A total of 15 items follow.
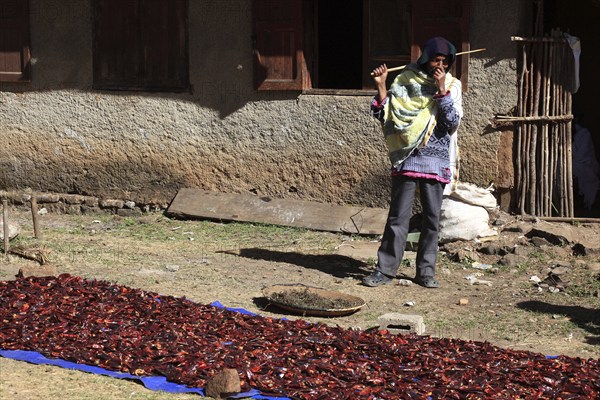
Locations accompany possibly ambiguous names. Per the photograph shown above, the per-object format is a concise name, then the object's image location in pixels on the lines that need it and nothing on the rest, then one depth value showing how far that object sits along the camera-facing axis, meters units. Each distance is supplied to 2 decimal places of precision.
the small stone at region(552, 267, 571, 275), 8.70
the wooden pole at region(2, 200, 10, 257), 8.92
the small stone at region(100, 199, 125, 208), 11.47
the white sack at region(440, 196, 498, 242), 9.49
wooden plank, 10.23
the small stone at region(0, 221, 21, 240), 9.54
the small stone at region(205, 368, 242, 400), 5.47
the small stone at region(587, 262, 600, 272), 8.85
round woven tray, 7.34
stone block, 6.63
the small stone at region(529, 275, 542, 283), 8.61
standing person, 8.04
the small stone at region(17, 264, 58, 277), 7.77
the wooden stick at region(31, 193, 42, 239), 9.65
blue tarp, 5.56
